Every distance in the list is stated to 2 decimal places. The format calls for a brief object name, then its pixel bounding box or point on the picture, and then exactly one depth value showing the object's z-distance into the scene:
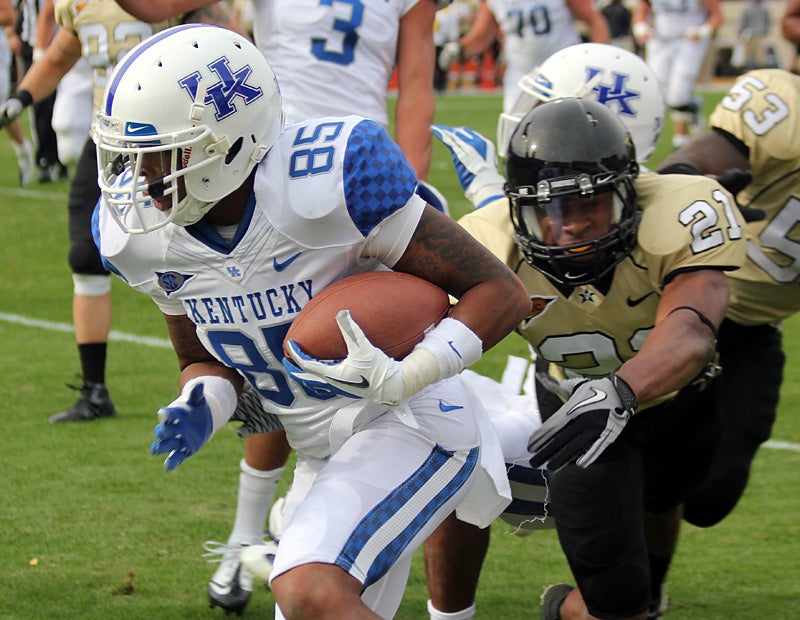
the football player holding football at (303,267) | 5.39
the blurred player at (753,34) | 50.69
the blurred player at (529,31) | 18.52
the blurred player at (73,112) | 15.09
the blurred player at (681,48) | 26.03
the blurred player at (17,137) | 21.27
